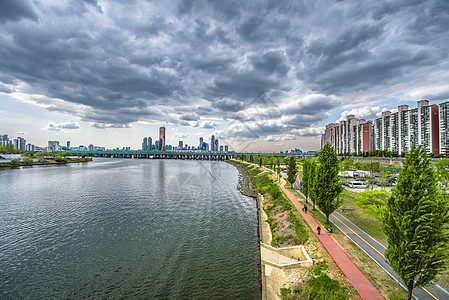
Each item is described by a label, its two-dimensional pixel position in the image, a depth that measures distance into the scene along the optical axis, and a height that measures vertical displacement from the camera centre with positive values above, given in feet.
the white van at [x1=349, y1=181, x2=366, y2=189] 159.84 -25.64
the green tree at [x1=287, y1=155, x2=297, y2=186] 168.76 -14.55
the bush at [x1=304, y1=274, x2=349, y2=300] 42.63 -31.28
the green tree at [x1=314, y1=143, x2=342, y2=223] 84.99 -13.05
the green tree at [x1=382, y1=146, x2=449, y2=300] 36.27 -13.03
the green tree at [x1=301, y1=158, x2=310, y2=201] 120.63 -15.68
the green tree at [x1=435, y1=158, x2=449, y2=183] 117.86 -10.71
